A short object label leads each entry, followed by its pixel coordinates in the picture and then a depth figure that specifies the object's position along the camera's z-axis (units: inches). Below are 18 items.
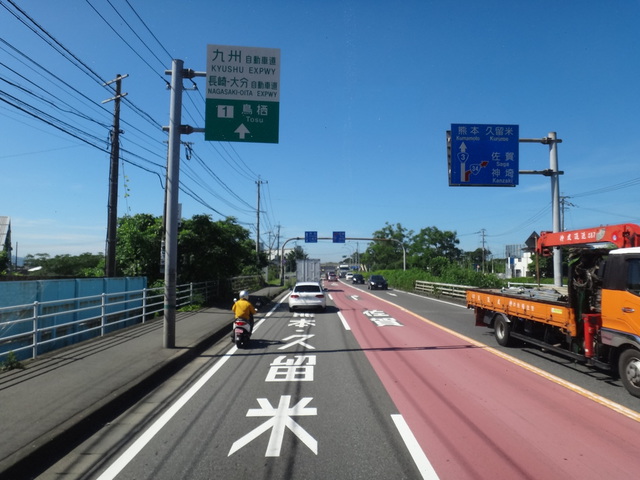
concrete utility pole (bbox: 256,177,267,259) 1850.4
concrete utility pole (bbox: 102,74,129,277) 689.6
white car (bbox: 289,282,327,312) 811.4
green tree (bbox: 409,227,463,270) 3184.1
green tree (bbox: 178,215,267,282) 858.1
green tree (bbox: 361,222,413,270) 3688.5
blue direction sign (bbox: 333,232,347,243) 1841.8
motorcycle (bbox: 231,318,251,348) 426.6
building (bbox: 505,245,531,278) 3152.8
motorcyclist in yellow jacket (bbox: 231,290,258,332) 429.4
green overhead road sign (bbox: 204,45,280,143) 414.0
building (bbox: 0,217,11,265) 1799.6
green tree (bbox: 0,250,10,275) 1067.7
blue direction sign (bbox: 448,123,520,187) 643.5
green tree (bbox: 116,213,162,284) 793.6
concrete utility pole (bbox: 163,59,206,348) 400.8
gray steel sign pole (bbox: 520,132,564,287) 586.2
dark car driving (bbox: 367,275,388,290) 1804.9
